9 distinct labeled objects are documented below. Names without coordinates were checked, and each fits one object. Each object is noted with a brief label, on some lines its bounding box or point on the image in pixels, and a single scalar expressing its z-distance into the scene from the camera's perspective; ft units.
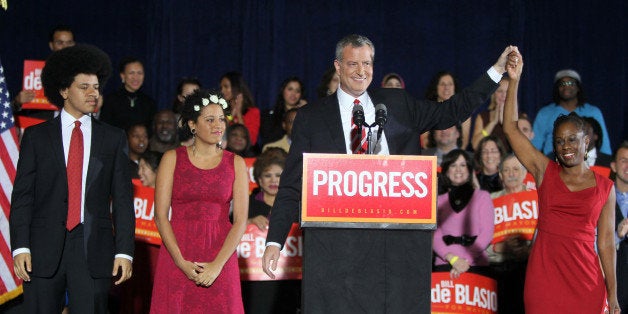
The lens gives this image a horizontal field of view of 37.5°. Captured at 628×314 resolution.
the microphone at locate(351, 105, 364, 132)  12.12
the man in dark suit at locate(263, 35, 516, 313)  11.84
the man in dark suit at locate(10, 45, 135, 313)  14.12
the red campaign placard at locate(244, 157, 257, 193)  23.02
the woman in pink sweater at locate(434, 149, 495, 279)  20.31
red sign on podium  11.62
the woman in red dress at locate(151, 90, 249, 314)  15.60
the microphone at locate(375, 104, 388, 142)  11.97
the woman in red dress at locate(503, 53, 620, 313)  14.96
